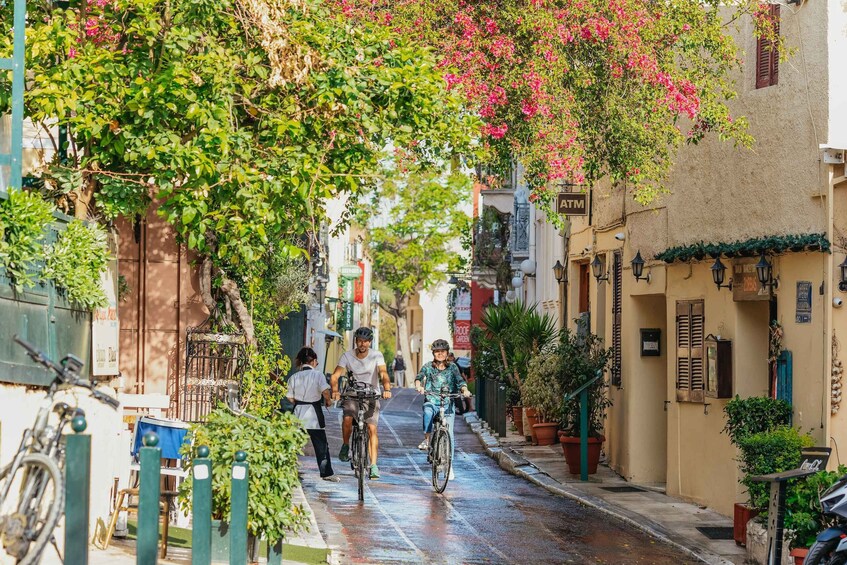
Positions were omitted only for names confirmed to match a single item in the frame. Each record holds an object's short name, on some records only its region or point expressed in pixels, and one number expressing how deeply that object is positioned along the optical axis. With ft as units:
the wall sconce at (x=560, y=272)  88.79
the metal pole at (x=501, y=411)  92.58
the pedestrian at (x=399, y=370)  223.51
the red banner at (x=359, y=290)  264.29
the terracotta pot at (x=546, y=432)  82.89
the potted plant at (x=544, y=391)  76.33
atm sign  77.25
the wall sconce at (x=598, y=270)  75.10
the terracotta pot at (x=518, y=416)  94.96
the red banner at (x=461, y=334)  186.09
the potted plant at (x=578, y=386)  67.72
